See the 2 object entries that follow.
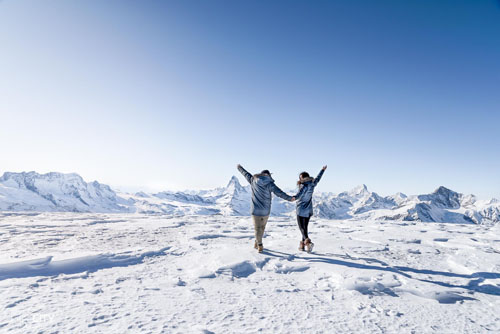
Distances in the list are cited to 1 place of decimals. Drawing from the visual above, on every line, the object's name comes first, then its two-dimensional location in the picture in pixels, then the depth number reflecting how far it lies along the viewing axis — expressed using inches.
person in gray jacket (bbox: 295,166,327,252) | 303.1
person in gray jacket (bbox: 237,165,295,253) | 295.6
